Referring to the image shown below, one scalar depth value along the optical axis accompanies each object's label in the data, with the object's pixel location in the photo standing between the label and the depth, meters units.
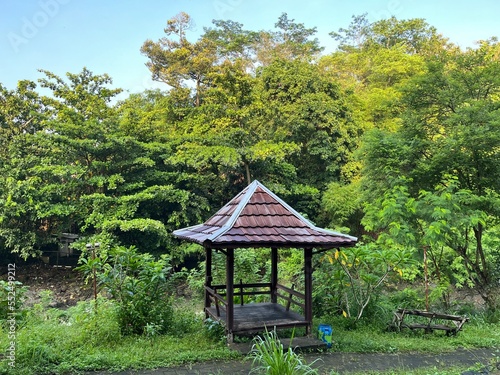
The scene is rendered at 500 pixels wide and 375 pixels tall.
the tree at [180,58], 18.27
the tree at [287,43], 22.64
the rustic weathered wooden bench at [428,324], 6.01
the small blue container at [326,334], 5.29
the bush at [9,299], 5.12
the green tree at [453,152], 6.96
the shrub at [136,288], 5.46
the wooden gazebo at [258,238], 5.03
